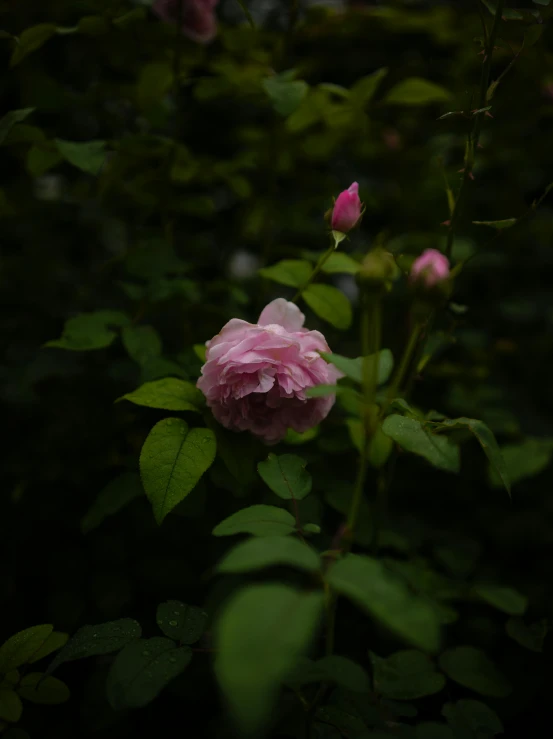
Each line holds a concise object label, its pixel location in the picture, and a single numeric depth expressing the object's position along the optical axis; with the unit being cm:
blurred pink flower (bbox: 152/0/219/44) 53
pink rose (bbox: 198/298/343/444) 35
